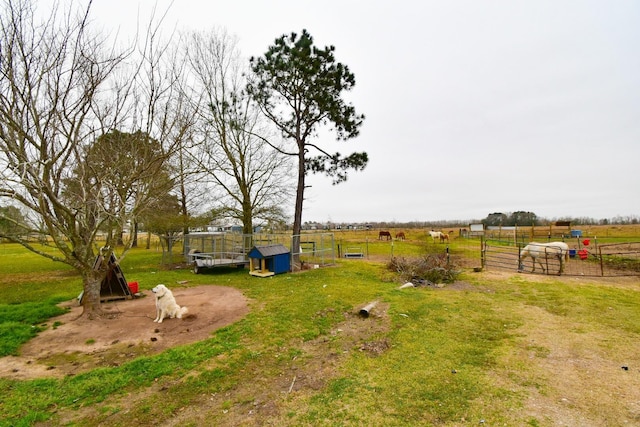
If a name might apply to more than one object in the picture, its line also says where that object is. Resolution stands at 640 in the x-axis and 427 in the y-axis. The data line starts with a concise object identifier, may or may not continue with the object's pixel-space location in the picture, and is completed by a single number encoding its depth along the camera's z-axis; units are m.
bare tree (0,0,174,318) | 5.63
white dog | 7.00
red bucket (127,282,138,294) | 9.70
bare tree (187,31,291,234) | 16.67
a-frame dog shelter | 9.14
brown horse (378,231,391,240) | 36.28
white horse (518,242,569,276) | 13.51
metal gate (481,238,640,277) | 13.82
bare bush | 12.08
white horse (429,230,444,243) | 31.51
